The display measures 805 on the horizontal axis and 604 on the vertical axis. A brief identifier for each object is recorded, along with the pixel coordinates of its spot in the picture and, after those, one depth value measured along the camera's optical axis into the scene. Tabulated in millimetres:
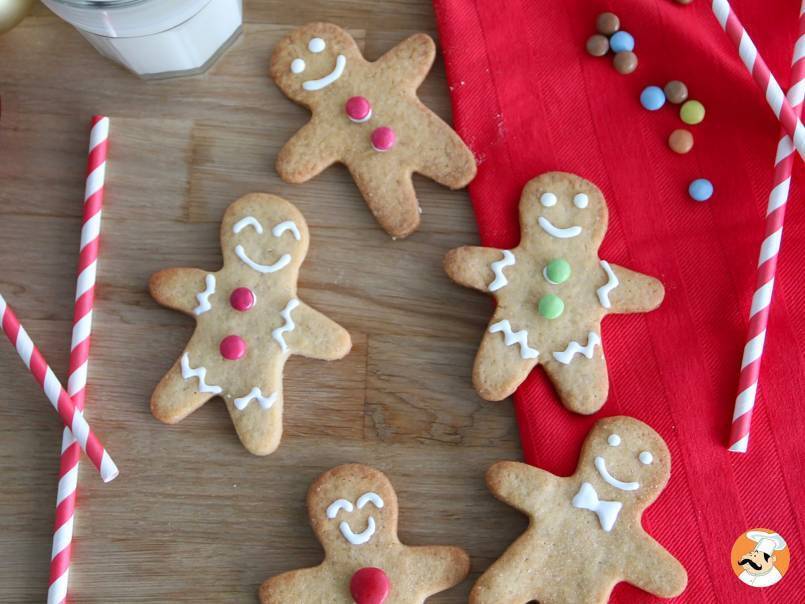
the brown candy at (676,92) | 286
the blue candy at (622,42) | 291
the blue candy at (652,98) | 287
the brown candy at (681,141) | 283
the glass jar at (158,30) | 254
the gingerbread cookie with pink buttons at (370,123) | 280
